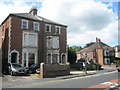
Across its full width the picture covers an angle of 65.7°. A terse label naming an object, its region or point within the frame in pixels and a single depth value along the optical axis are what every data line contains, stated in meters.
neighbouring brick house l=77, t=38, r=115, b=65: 31.90
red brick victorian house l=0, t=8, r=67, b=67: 15.55
